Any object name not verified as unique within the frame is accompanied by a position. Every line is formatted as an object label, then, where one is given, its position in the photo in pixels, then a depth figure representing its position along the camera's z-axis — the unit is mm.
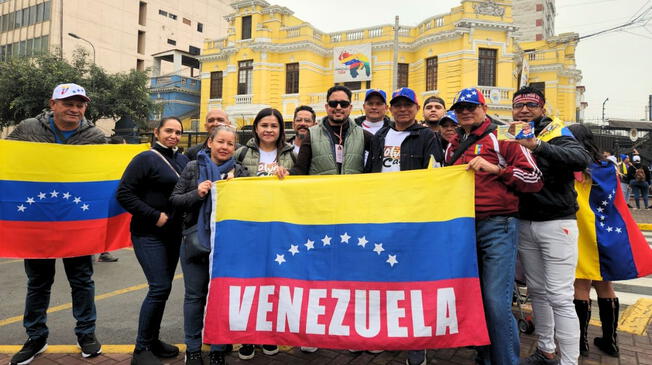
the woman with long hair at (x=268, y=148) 3664
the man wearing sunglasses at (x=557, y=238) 3078
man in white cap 3463
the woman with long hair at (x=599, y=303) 3664
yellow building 23641
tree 25172
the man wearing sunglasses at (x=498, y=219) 2855
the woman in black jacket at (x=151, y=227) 3299
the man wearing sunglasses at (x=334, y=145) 3604
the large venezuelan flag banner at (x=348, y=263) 2916
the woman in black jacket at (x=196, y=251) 3209
